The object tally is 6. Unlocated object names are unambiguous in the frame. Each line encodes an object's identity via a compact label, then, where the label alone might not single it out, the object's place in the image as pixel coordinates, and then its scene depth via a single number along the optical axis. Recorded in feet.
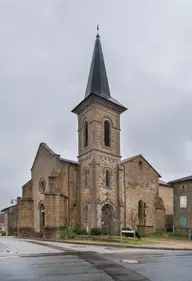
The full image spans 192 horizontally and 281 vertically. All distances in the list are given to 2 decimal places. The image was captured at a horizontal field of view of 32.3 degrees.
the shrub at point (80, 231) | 106.42
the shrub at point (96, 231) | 103.05
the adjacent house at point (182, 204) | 114.62
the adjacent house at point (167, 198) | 143.19
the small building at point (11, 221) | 150.61
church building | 112.37
